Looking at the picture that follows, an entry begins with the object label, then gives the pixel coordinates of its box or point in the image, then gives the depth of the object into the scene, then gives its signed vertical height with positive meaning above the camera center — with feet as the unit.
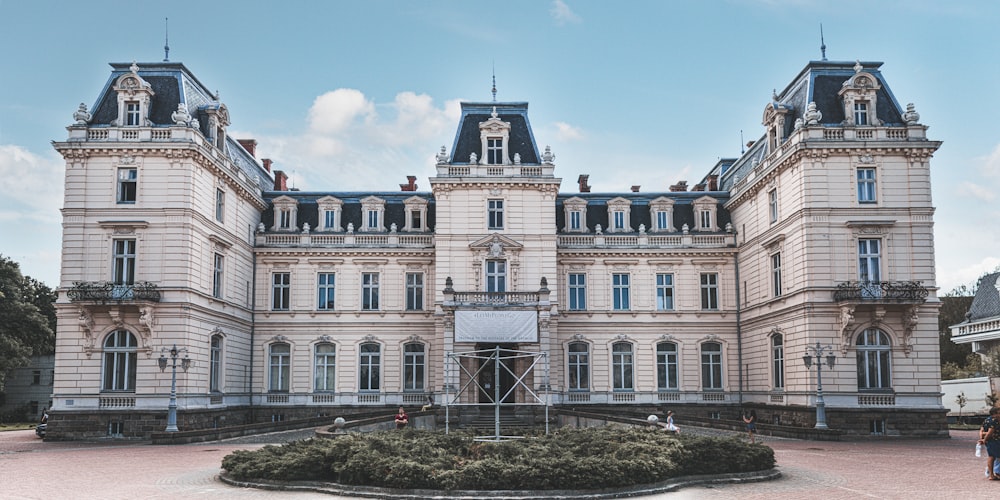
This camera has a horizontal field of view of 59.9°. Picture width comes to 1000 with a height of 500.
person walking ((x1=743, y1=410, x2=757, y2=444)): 97.96 -8.53
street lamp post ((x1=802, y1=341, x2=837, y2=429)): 109.50 -1.87
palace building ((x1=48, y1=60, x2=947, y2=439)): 118.01 +11.73
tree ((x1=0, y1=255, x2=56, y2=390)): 172.76 +6.12
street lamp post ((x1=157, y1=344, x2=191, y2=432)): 109.50 -3.22
